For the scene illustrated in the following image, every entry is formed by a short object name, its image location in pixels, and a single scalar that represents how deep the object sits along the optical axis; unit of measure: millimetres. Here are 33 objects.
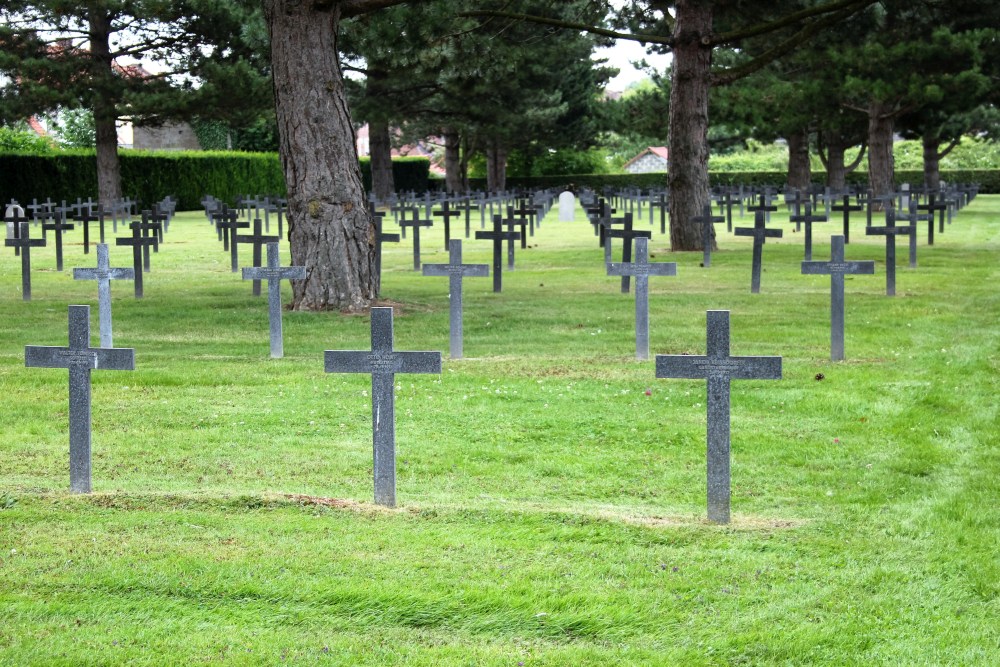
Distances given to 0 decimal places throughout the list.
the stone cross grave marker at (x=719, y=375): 6012
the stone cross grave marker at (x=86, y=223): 25675
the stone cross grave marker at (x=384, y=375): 6230
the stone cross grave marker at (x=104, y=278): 11898
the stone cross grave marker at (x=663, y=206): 32431
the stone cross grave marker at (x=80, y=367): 6465
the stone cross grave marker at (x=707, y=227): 21444
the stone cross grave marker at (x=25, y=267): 16375
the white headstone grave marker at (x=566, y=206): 42656
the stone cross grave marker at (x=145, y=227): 20953
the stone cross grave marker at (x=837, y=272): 11047
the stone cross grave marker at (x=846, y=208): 24897
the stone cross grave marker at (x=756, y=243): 16953
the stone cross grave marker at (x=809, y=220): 21281
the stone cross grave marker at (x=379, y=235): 17955
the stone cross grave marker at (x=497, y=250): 17266
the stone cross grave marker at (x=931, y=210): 25900
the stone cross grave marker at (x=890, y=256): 15860
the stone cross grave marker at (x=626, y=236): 16938
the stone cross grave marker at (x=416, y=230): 21812
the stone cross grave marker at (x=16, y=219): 21000
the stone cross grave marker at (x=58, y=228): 21016
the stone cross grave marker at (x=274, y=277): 11398
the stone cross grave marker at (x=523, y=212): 22675
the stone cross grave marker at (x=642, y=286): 11203
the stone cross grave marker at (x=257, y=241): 16577
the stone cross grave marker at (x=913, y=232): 19631
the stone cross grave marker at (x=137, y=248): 16781
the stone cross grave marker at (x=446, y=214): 24534
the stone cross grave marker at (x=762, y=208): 21264
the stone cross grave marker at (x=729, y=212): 32262
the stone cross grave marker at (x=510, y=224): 21417
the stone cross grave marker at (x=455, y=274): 11312
